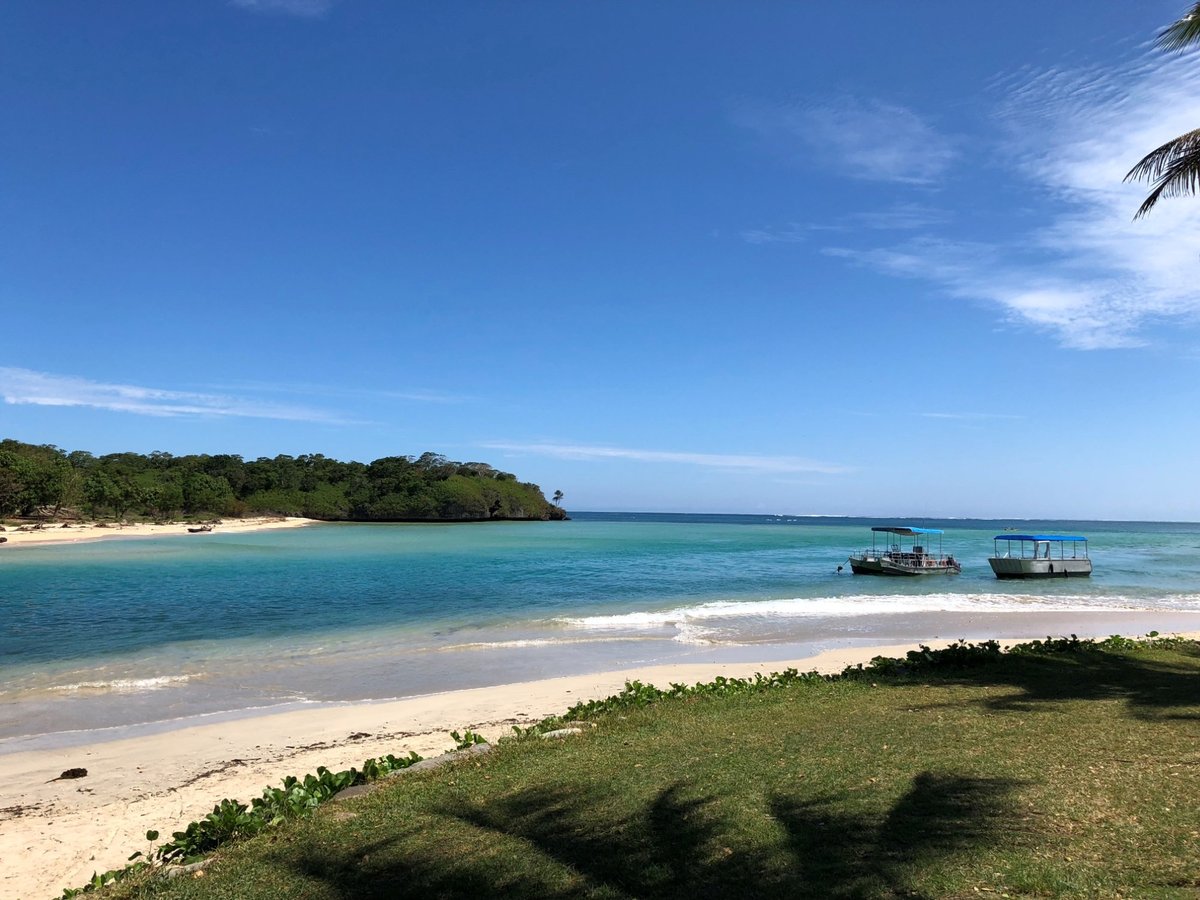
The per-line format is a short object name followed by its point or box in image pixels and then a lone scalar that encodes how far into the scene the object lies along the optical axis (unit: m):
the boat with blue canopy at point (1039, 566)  40.59
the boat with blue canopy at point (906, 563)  42.78
